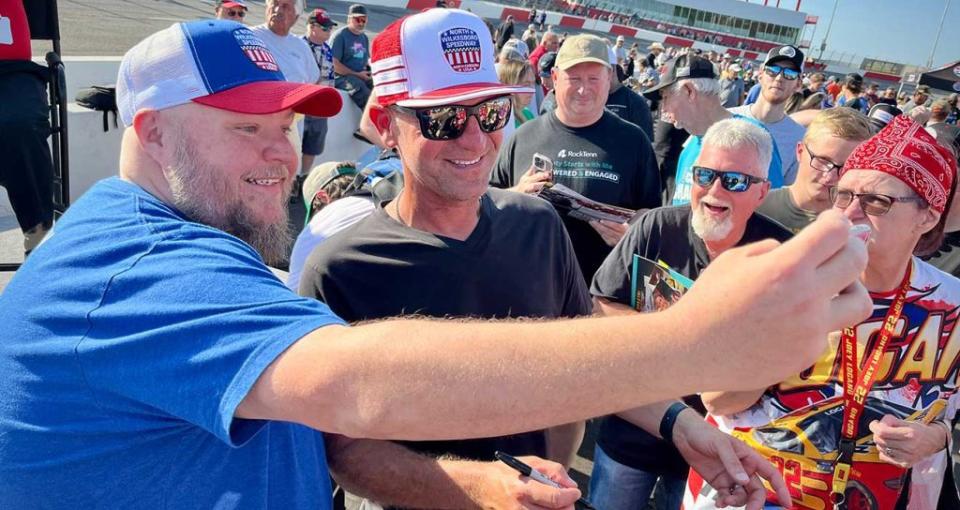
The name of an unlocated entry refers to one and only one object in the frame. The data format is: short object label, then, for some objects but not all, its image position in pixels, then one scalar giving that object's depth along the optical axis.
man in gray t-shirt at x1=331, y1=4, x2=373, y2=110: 8.57
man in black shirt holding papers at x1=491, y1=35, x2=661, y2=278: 3.58
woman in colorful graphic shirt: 1.91
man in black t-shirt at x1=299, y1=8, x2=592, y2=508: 1.83
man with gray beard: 2.46
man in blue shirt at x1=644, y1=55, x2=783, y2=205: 4.66
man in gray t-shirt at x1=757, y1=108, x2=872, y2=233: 2.96
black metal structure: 3.68
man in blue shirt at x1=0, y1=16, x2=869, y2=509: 0.70
